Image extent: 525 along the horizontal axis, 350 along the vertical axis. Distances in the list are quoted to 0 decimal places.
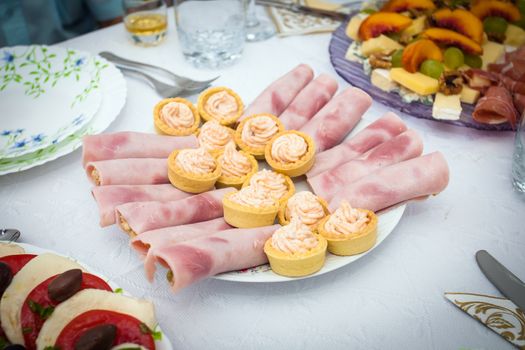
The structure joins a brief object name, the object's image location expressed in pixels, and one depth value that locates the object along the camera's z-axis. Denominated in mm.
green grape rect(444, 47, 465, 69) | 607
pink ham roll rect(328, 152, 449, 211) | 436
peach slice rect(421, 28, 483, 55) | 616
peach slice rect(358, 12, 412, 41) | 648
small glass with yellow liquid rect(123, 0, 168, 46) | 706
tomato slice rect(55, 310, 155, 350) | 302
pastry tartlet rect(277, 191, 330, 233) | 417
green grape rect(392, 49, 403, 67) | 603
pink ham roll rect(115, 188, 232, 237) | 413
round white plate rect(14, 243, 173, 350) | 321
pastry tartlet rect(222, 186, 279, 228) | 416
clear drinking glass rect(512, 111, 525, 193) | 478
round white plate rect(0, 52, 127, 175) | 491
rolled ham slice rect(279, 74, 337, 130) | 548
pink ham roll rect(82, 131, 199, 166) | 479
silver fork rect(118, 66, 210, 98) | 618
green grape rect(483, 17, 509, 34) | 663
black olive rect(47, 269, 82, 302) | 320
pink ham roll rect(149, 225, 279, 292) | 369
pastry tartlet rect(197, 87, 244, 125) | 539
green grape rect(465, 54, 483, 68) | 625
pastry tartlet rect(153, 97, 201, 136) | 520
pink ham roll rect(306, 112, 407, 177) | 497
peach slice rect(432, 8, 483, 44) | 627
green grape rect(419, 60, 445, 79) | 581
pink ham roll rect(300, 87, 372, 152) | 521
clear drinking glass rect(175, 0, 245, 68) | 677
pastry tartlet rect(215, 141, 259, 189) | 470
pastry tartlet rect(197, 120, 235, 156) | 506
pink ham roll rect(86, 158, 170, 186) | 457
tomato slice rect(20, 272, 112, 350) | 315
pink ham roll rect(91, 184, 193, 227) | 426
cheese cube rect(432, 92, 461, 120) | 555
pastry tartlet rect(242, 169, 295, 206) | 445
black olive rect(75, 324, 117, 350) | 291
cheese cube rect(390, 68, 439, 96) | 573
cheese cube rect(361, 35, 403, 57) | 634
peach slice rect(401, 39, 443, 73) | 586
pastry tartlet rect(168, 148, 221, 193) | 452
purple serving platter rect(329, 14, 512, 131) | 548
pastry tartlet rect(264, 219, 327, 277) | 375
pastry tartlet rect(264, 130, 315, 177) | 469
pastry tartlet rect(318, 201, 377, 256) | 391
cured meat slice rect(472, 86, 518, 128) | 535
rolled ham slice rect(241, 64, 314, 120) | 556
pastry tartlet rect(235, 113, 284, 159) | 502
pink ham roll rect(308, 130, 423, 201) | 461
